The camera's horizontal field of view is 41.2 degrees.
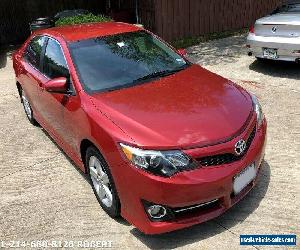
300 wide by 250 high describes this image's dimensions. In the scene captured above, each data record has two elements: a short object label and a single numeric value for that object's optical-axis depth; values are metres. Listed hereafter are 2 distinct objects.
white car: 7.71
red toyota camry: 3.44
